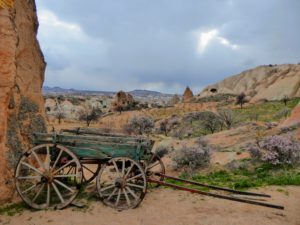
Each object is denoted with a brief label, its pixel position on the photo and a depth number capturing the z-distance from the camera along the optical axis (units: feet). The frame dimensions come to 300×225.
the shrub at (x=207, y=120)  107.70
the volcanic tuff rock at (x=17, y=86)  24.89
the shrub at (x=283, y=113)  115.24
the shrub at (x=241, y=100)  191.42
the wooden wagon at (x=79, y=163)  24.23
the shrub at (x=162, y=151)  54.34
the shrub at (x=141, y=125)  103.19
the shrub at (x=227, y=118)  105.94
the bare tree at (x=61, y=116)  172.67
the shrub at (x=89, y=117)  158.41
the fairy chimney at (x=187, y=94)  280.51
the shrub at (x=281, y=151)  41.27
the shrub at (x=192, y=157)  43.96
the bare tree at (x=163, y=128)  121.17
